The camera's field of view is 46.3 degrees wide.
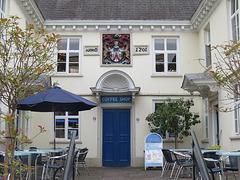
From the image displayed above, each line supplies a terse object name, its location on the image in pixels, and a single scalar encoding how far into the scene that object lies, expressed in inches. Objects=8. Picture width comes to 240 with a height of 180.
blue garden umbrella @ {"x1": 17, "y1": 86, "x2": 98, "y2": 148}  291.0
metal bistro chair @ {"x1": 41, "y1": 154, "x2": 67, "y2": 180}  273.9
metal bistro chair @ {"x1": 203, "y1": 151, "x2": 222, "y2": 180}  259.1
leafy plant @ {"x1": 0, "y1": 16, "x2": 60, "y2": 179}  162.8
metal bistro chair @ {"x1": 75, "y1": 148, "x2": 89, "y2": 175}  358.7
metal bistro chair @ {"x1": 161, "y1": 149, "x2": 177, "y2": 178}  327.6
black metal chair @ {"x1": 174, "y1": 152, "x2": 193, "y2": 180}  283.7
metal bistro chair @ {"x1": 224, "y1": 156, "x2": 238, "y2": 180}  272.8
